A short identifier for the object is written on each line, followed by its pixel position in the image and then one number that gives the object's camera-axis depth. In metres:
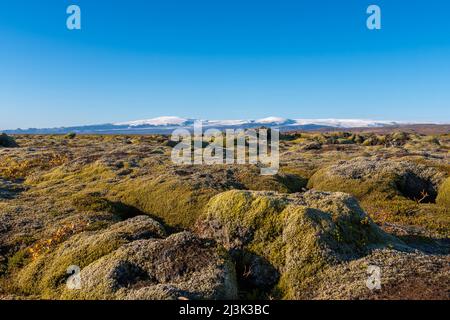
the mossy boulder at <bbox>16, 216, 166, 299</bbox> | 13.59
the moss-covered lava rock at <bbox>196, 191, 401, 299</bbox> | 12.90
